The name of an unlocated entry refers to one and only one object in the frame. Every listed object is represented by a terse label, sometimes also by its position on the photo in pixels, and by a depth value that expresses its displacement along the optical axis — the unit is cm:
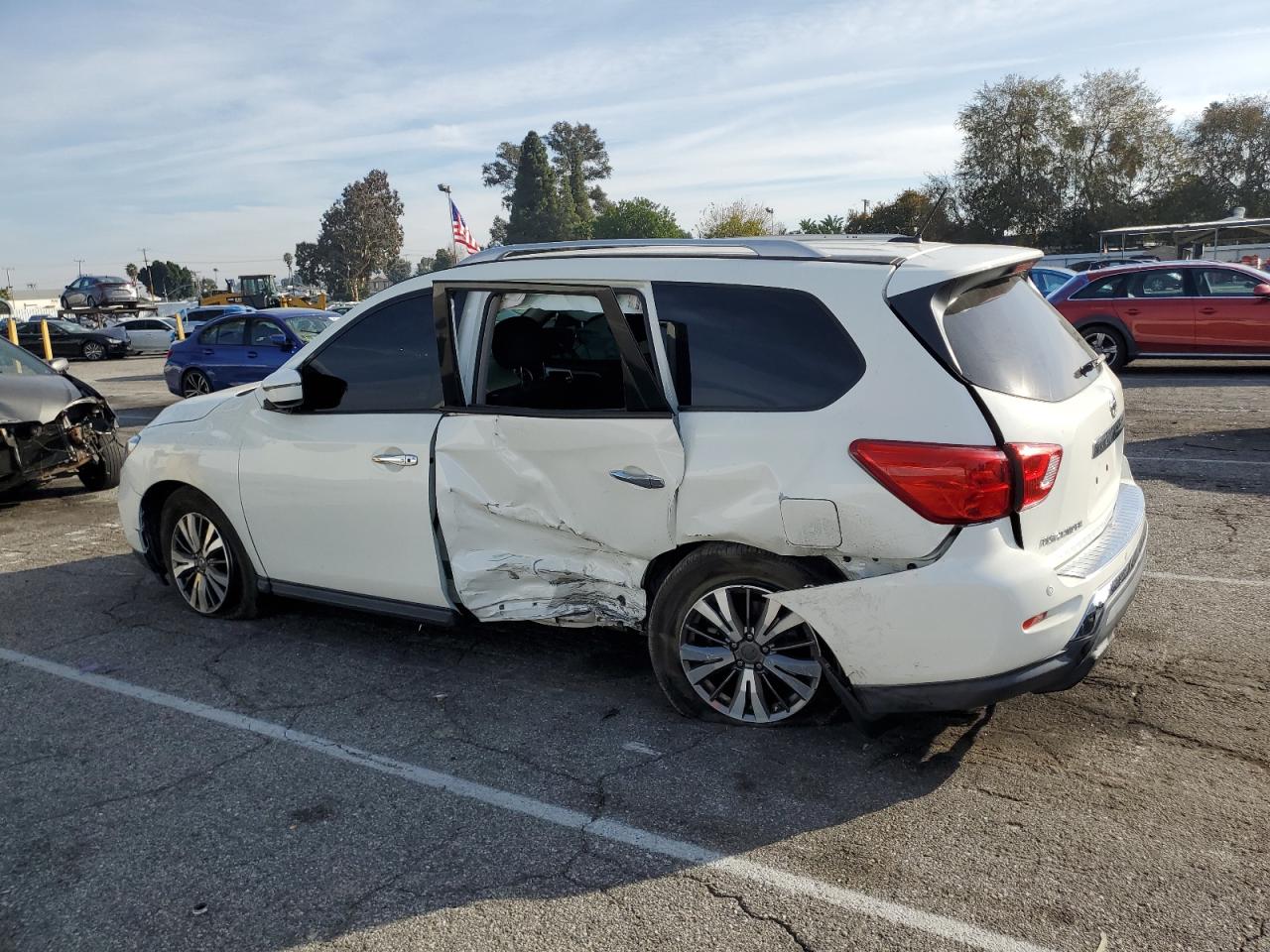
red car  1430
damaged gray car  801
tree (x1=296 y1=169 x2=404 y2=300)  9131
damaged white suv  323
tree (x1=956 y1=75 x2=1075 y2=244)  5469
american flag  2383
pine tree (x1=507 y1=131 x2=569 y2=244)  10806
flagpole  2389
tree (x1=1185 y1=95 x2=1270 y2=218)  5478
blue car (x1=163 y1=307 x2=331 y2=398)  1450
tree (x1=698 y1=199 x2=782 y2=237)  4799
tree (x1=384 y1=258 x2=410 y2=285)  9510
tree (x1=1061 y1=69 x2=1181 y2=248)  5394
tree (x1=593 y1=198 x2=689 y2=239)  8375
